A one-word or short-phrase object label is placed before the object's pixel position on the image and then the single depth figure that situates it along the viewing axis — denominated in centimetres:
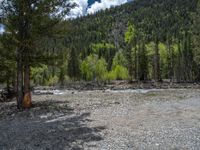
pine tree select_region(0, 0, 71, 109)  1147
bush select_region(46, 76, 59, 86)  5373
